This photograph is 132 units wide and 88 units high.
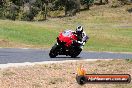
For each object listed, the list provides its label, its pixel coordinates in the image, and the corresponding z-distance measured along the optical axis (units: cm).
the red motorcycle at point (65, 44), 2080
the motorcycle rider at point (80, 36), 2138
